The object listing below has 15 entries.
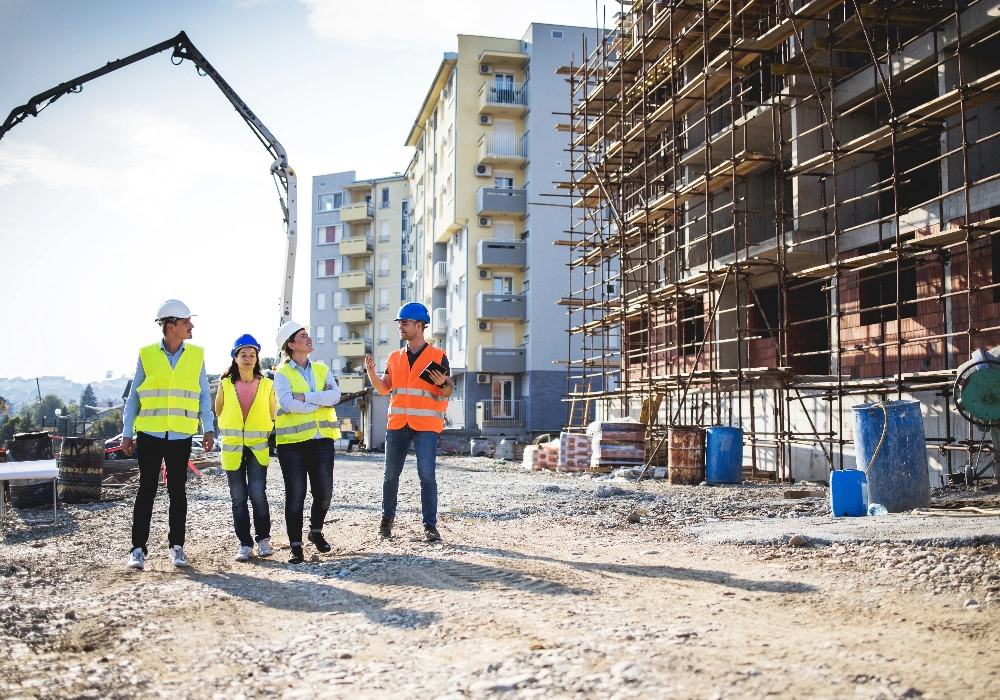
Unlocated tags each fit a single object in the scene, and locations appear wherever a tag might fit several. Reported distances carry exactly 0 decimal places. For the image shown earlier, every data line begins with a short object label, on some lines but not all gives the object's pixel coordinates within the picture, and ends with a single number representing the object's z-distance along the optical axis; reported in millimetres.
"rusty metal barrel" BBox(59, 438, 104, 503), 12719
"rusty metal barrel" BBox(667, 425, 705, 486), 15430
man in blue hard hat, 7652
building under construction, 13820
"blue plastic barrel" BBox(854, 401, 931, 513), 8906
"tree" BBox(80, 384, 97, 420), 128375
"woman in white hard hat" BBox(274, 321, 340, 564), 7301
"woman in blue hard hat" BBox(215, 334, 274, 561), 7294
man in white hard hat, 6785
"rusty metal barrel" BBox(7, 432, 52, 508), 11547
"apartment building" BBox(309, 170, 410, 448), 71188
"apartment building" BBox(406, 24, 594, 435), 44688
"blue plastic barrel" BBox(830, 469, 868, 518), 9383
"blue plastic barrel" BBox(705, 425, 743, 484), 15148
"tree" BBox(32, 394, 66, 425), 106812
